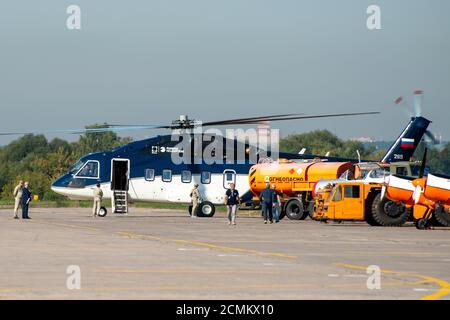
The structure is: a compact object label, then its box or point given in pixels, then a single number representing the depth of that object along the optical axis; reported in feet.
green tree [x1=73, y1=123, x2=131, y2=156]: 532.19
